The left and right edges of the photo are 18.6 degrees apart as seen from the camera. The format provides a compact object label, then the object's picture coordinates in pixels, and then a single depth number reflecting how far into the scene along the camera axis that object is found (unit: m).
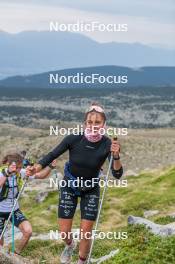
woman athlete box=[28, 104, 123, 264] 10.30
